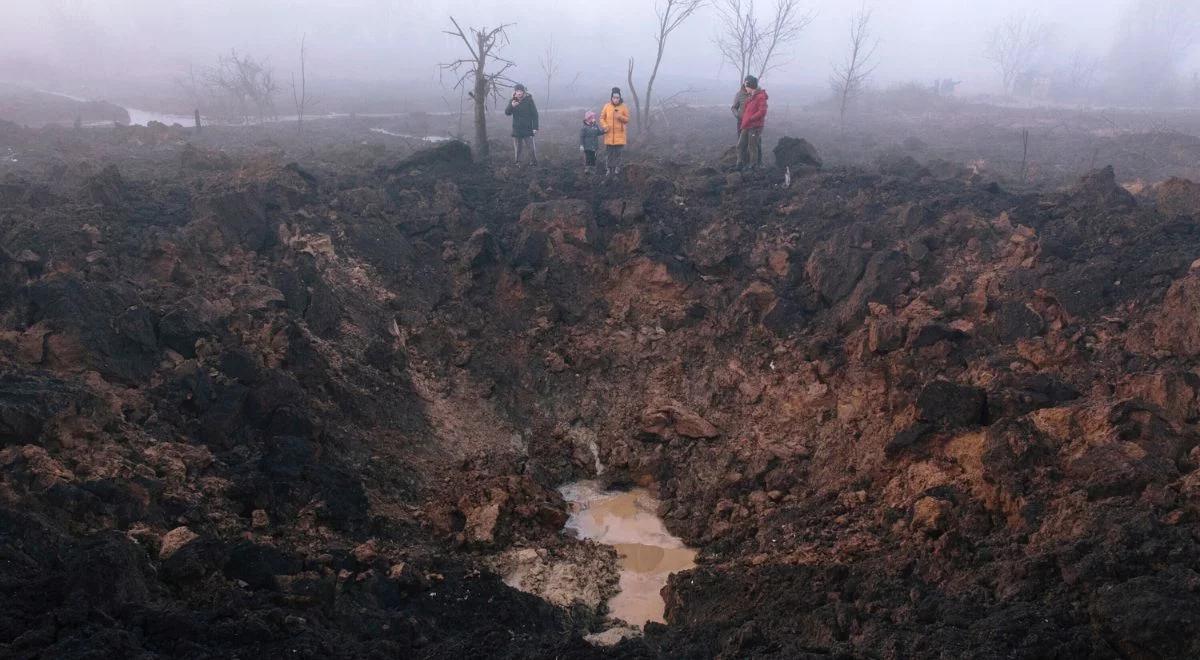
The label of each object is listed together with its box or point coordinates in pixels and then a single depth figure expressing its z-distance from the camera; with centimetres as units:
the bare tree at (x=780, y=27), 2584
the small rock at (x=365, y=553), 572
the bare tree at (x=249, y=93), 3008
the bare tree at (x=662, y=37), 2353
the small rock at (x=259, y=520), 593
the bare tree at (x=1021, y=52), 5685
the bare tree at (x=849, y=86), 2916
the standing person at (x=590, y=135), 1375
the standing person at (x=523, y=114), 1438
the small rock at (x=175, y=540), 502
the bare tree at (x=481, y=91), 1535
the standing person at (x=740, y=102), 1340
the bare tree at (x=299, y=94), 2637
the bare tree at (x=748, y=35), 2444
